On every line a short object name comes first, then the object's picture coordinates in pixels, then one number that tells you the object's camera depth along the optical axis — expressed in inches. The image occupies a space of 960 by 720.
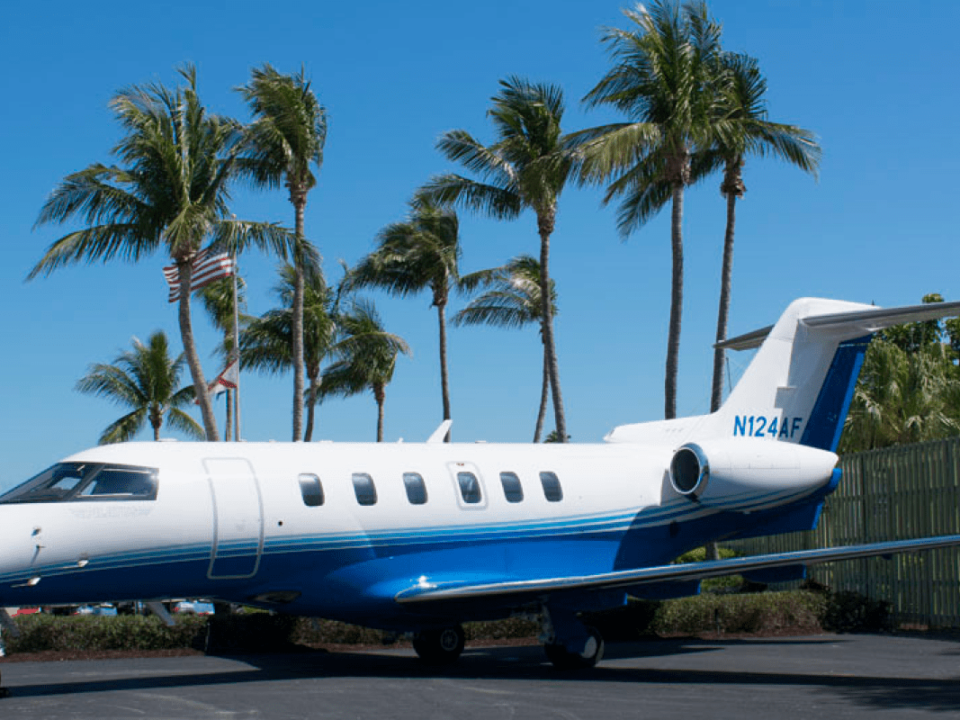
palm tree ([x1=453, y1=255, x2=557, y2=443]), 1518.2
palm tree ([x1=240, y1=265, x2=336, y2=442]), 1528.1
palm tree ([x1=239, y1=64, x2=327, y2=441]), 991.6
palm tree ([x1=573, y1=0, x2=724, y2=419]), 966.4
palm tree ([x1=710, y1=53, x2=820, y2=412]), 1034.1
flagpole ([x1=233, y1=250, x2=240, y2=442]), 1056.9
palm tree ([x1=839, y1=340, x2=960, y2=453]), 1387.8
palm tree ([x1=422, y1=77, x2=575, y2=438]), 1108.3
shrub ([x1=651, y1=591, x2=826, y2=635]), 820.0
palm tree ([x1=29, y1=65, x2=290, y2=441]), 915.0
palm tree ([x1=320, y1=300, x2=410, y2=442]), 1721.2
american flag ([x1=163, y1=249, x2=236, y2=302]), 996.6
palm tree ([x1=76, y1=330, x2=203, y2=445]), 1881.2
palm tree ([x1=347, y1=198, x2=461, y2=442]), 1429.6
